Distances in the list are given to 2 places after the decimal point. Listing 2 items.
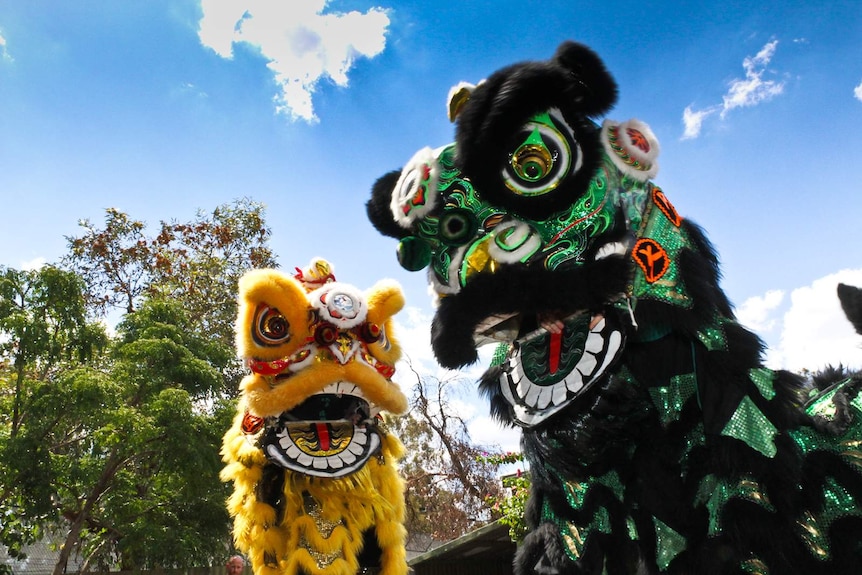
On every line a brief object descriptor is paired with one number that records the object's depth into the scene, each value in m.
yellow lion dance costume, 3.67
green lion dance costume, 1.60
